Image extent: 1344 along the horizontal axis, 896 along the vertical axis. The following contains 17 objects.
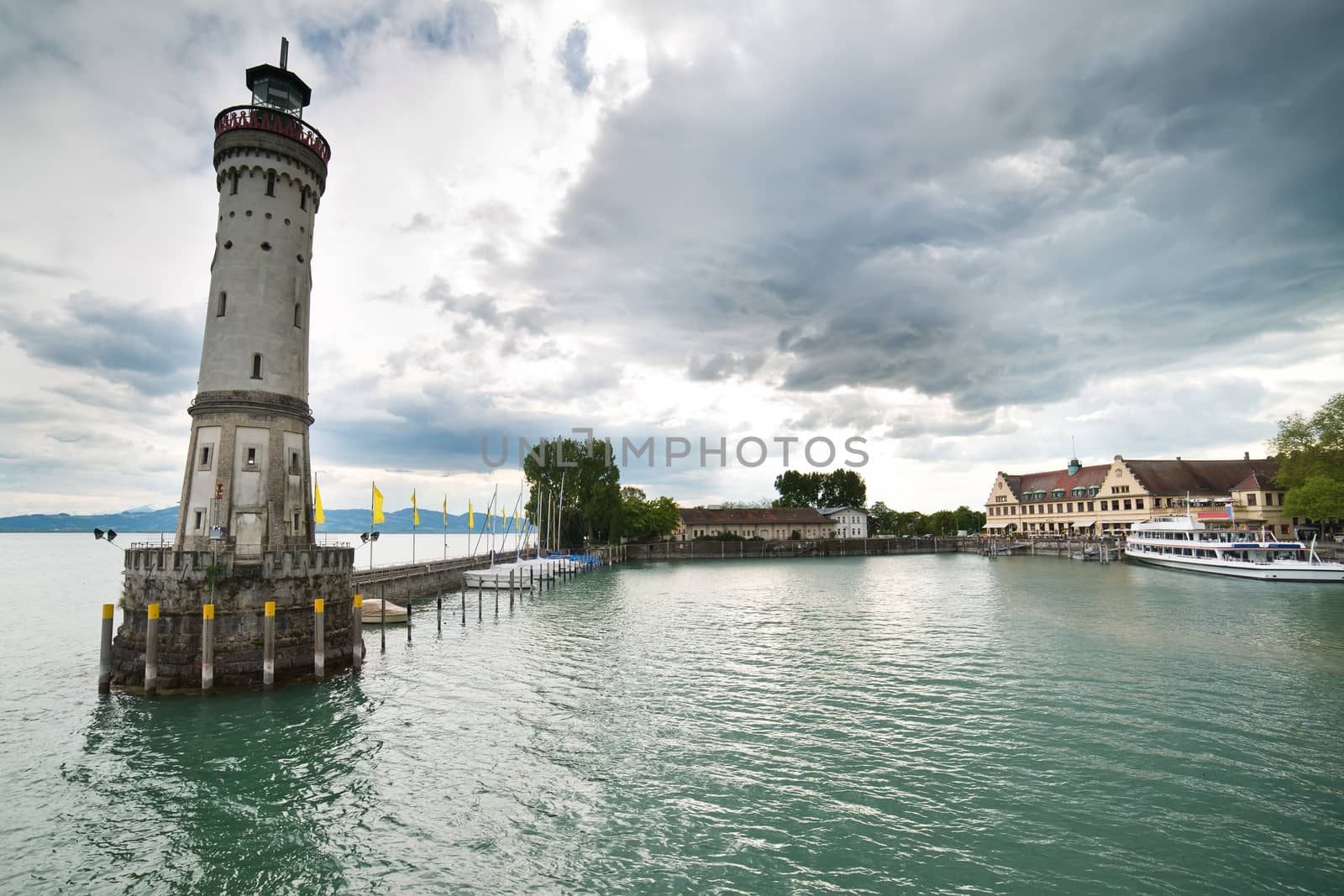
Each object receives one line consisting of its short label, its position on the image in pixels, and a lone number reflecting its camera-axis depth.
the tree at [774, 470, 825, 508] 172.38
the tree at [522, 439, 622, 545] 103.56
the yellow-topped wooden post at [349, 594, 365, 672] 28.28
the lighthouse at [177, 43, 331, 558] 27.08
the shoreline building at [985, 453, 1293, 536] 93.06
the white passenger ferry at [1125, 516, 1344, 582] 63.28
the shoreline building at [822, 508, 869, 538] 151.38
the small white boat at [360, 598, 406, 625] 41.03
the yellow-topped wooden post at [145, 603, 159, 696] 24.06
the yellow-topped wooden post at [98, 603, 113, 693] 24.69
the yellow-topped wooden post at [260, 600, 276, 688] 24.83
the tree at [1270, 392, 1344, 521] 74.44
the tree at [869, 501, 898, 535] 178.88
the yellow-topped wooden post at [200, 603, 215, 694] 24.16
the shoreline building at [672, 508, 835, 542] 141.25
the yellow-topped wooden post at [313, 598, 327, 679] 26.22
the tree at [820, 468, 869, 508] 171.38
